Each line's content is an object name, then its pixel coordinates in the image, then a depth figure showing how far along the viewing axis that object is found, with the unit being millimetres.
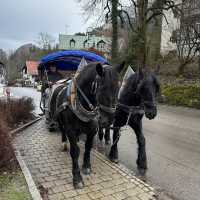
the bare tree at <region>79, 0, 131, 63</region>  22420
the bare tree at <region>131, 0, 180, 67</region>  21938
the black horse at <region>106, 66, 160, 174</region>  4414
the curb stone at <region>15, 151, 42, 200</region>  3757
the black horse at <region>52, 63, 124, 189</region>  3744
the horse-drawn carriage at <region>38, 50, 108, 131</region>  7373
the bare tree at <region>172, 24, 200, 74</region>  20719
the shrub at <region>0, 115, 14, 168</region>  4598
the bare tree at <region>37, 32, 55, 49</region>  64688
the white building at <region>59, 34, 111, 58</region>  59531
